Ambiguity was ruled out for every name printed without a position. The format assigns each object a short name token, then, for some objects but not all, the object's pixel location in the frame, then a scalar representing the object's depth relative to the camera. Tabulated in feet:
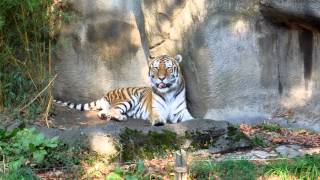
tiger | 29.71
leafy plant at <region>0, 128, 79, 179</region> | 20.90
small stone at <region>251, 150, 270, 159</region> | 22.56
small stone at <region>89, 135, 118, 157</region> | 22.68
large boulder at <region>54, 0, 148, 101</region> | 33.04
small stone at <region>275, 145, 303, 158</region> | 22.85
